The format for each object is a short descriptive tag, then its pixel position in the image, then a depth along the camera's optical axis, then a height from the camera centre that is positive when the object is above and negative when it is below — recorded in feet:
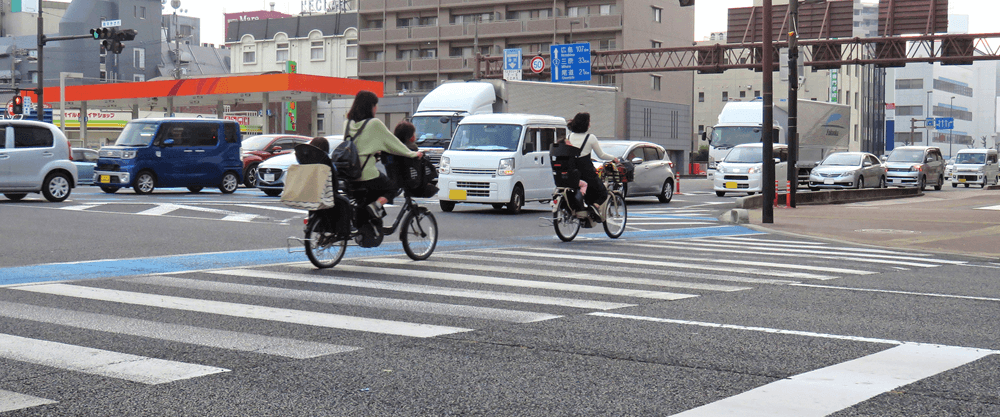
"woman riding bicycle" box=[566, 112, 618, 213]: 41.09 +0.65
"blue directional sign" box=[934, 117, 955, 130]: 350.82 +15.86
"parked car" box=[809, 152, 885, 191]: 105.91 -0.63
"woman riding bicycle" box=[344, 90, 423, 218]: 30.01 +0.48
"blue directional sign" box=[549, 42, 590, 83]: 154.61 +16.16
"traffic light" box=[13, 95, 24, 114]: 120.72 +6.72
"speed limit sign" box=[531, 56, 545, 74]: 158.61 +16.07
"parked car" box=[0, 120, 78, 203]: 62.28 -0.23
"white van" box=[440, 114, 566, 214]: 61.26 +0.04
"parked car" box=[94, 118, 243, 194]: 75.77 +0.26
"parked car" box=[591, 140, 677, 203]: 80.69 -0.25
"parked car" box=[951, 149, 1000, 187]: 140.11 +0.04
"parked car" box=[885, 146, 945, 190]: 123.34 +0.00
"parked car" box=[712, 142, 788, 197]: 95.09 -0.59
